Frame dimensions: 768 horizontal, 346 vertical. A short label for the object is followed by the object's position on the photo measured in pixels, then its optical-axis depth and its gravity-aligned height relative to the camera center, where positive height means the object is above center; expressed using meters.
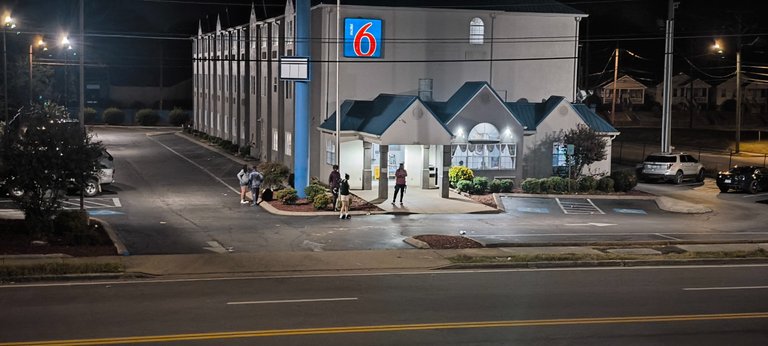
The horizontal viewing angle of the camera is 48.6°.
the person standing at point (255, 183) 31.97 -1.85
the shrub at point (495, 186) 35.62 -2.06
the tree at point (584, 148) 38.34 -0.43
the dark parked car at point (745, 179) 40.56 -1.87
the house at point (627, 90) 107.81 +6.36
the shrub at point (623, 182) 37.53 -1.90
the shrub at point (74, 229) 21.72 -2.55
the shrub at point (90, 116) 89.07 +1.66
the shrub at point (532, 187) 35.81 -2.08
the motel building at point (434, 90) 36.78 +2.24
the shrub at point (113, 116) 89.69 +1.66
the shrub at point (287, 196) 31.64 -2.30
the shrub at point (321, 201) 30.55 -2.38
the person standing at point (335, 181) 30.59 -1.66
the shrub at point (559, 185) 36.00 -2.01
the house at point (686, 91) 107.06 +6.23
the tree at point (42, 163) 21.59 -0.83
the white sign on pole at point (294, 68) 34.28 +2.68
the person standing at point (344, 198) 28.44 -2.13
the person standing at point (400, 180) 31.70 -1.65
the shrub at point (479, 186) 35.22 -2.03
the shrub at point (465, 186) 35.38 -2.04
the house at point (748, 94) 97.19 +5.70
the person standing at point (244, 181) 32.25 -1.80
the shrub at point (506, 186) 35.78 -2.05
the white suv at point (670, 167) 44.41 -1.47
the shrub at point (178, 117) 89.50 +1.66
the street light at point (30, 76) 49.88 +3.25
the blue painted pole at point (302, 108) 34.38 +1.09
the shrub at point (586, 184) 36.60 -1.97
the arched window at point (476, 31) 41.62 +5.20
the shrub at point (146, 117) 89.62 +1.60
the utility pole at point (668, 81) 42.22 +3.01
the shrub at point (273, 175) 34.78 -1.68
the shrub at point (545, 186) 35.97 -2.06
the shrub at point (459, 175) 36.69 -1.65
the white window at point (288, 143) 43.84 -0.45
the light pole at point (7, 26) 43.11 +6.17
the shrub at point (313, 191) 32.28 -2.15
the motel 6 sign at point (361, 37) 38.59 +4.48
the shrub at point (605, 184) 37.03 -1.98
